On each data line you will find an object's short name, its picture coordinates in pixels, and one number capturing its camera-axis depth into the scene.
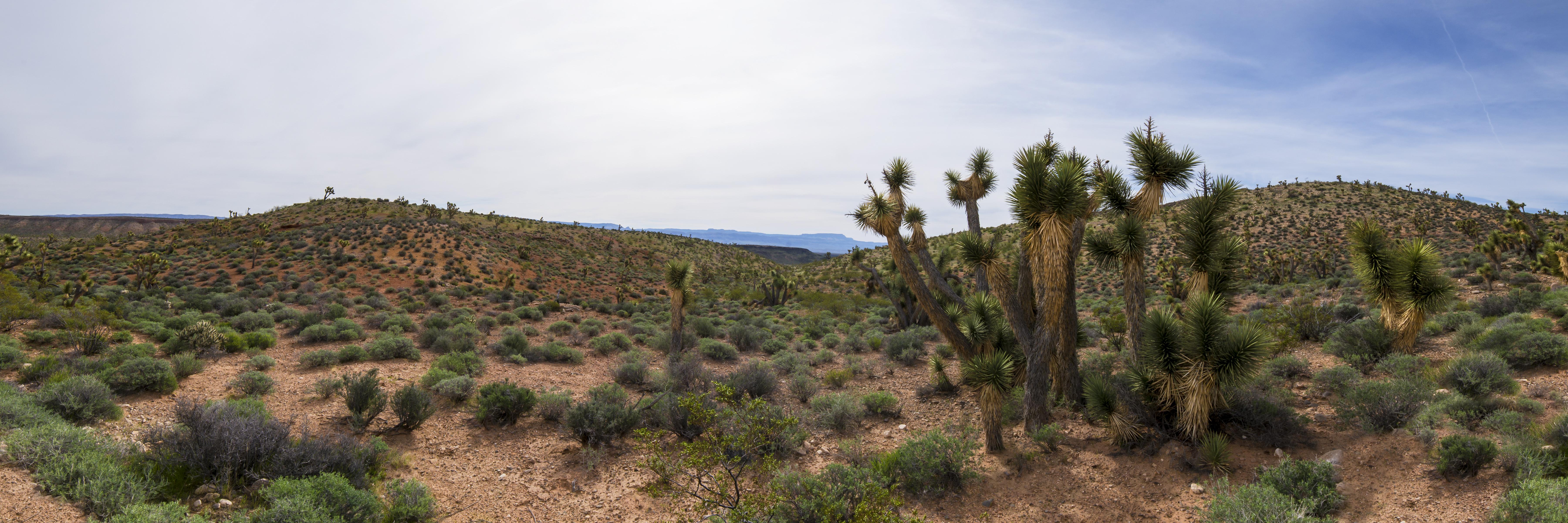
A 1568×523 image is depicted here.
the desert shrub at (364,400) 8.98
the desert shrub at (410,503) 6.30
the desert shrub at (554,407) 9.83
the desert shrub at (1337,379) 9.07
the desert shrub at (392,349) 13.26
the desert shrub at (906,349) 15.46
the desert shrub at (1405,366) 9.27
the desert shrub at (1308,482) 6.18
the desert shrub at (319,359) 12.11
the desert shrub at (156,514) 4.84
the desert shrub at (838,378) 13.62
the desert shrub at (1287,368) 10.47
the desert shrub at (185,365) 10.29
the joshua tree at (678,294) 16.02
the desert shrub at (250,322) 15.87
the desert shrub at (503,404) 9.49
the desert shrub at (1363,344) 10.51
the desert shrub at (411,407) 8.91
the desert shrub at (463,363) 12.40
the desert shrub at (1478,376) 8.10
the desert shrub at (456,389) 10.24
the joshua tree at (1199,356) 7.39
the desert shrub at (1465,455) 6.29
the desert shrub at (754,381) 11.64
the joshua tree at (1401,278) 8.57
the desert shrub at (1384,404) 7.64
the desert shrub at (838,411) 10.13
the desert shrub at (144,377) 9.01
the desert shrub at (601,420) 9.03
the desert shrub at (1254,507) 5.53
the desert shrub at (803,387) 12.23
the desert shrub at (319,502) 5.29
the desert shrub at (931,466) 7.59
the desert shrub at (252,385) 10.00
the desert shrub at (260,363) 11.45
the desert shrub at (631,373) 12.79
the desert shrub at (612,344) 16.62
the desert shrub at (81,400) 7.42
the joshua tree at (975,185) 12.00
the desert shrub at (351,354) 12.71
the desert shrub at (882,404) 10.96
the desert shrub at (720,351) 16.78
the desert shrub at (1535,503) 4.87
